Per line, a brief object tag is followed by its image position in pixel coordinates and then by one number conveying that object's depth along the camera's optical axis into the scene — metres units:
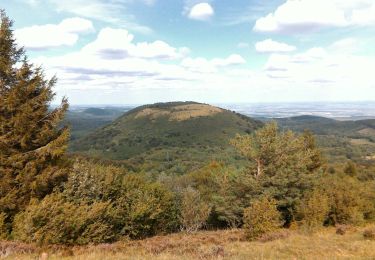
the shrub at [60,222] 21.78
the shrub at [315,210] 36.93
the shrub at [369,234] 20.67
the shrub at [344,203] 41.42
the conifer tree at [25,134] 24.92
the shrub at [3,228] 23.17
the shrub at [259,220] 26.06
